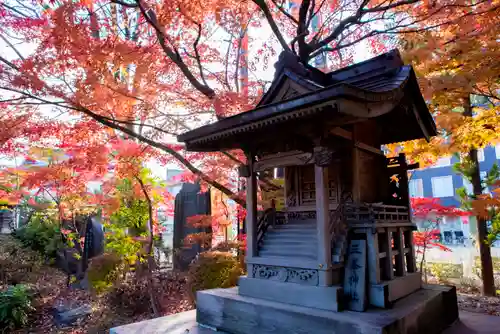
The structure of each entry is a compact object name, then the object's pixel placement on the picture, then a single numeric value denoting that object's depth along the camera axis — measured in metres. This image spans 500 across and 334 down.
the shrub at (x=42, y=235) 14.96
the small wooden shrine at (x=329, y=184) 4.23
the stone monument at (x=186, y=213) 12.75
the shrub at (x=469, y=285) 10.05
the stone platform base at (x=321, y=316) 3.74
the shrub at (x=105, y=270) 10.52
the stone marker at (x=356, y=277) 4.14
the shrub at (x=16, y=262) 11.85
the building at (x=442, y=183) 21.55
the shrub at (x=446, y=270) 11.62
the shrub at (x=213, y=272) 7.48
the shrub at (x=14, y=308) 8.57
